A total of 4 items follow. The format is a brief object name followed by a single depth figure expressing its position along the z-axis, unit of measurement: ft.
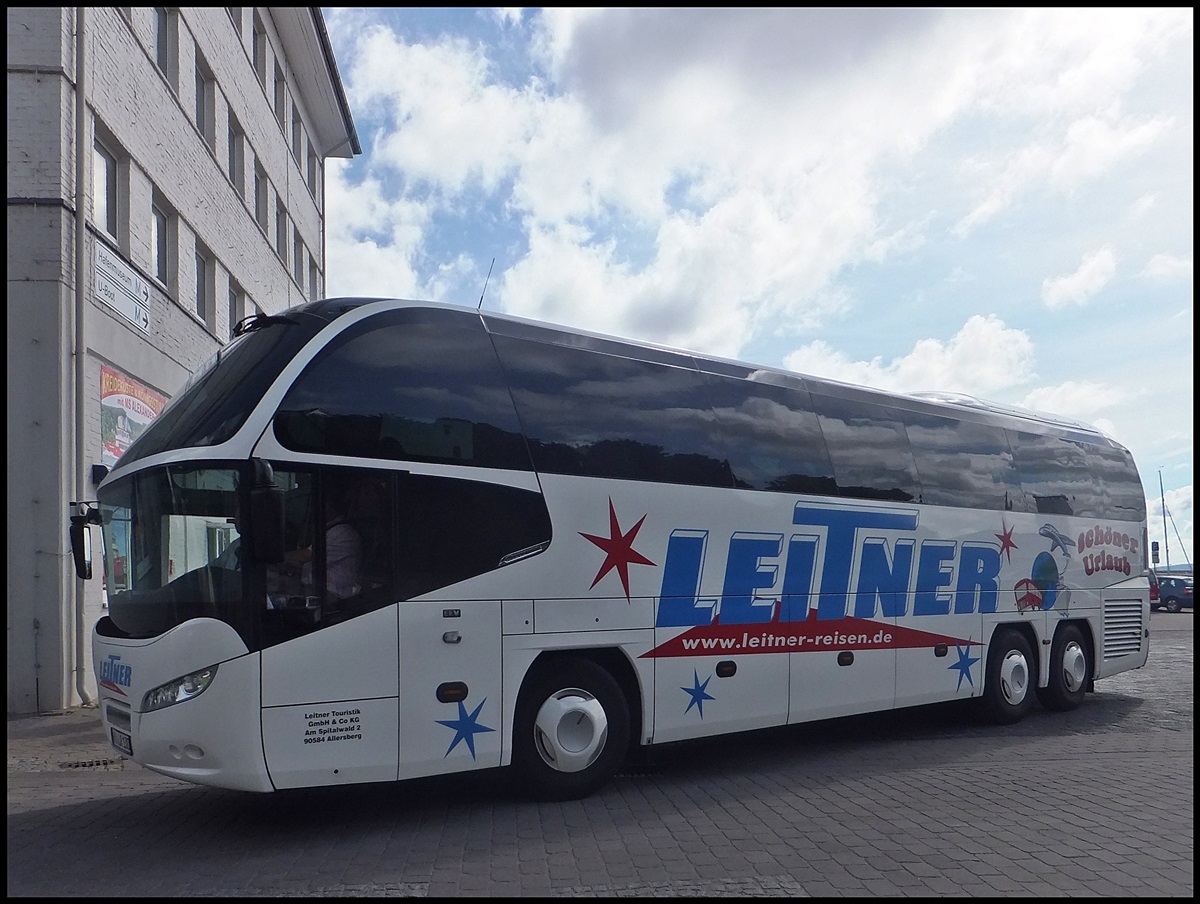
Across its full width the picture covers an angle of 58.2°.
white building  42.65
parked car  153.28
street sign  46.70
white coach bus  21.71
